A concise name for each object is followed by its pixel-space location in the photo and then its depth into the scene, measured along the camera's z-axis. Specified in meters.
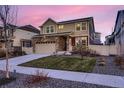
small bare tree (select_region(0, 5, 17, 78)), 4.81
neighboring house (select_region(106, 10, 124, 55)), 9.28
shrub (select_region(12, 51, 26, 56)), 12.71
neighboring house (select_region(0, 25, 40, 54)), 14.50
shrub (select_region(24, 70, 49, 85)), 4.31
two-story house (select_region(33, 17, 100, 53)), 12.93
